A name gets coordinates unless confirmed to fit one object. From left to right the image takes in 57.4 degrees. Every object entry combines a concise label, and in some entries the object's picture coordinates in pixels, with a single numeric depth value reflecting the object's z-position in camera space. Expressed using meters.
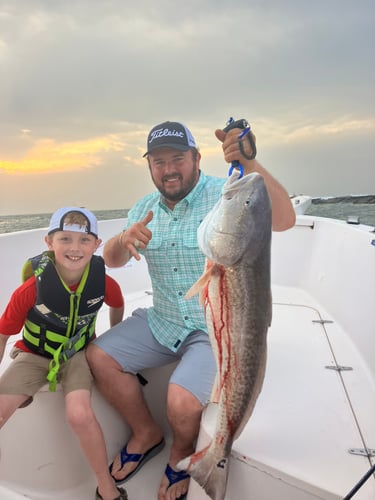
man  2.46
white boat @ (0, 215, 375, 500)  1.72
